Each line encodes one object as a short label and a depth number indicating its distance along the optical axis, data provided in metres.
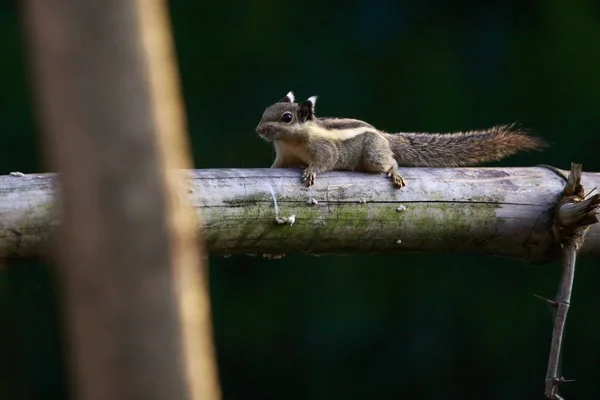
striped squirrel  7.48
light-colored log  5.54
